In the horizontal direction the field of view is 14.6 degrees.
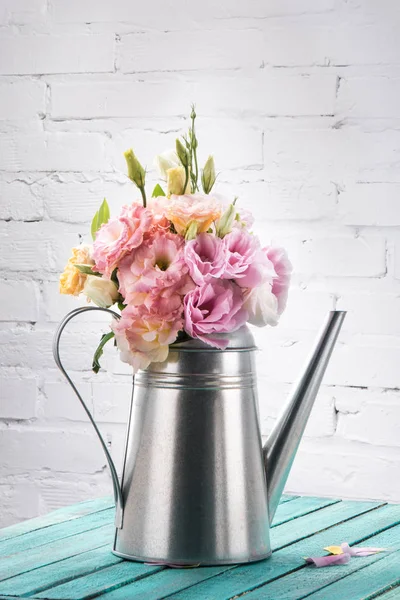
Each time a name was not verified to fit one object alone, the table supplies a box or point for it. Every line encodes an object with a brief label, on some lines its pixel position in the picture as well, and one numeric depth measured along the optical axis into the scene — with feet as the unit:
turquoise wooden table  4.54
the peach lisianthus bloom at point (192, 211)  4.79
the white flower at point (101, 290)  4.86
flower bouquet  4.75
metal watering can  4.82
